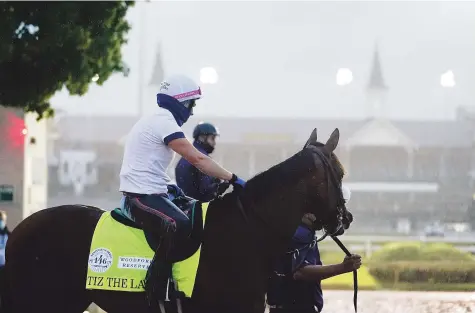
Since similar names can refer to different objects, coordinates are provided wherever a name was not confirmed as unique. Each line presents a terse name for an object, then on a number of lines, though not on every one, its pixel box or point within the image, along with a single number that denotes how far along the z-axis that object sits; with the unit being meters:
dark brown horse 10.53
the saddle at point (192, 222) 10.58
